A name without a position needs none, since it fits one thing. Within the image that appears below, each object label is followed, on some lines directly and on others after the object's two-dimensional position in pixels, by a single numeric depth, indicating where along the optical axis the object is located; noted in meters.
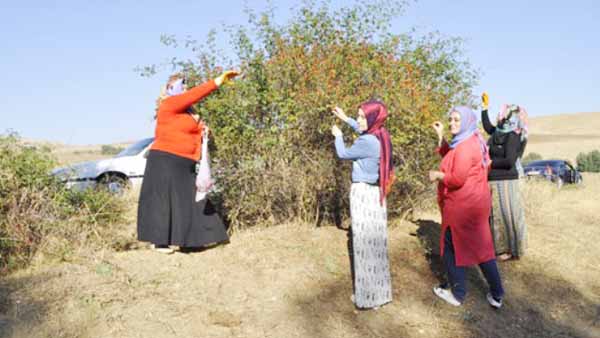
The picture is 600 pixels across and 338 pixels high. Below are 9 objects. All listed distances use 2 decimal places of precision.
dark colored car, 19.06
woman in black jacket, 6.16
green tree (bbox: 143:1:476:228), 6.13
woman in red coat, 4.90
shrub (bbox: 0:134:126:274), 5.59
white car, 10.66
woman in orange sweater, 5.66
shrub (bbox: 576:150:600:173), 28.88
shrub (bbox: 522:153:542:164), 32.72
